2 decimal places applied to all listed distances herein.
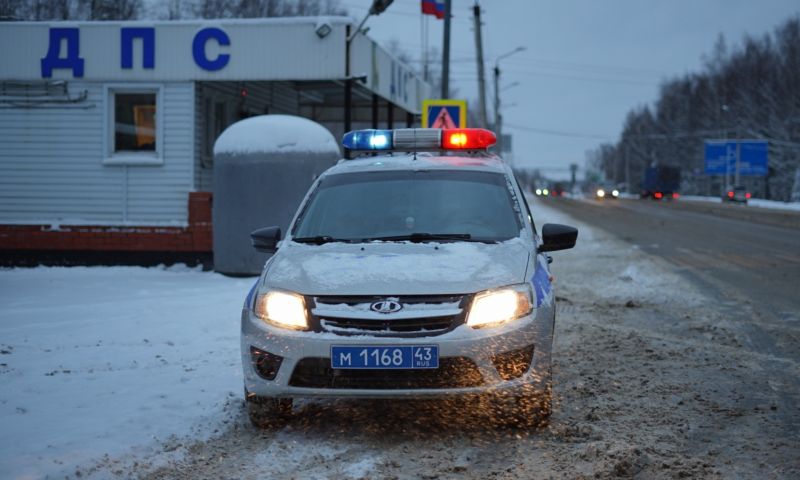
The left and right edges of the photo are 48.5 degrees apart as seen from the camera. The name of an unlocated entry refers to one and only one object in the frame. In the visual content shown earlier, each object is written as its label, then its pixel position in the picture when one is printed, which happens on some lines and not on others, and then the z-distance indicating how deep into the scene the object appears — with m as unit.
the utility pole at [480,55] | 33.09
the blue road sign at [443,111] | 17.97
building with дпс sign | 15.28
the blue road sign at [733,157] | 75.75
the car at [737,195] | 68.75
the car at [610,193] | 91.29
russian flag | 26.53
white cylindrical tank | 13.01
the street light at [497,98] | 53.28
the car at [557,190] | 107.69
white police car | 4.73
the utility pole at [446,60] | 25.15
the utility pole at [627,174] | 124.52
